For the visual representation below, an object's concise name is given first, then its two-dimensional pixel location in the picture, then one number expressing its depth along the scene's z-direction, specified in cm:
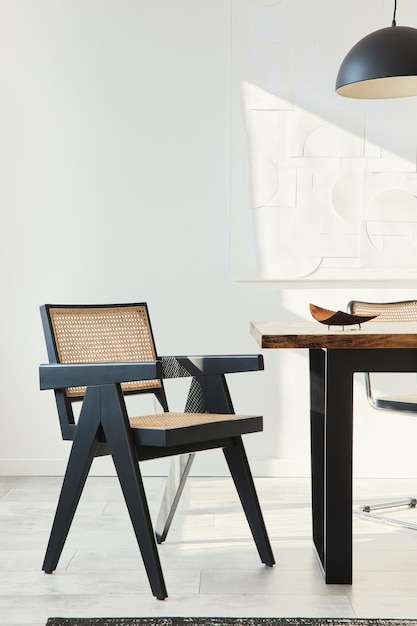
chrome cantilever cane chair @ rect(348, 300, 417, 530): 296
